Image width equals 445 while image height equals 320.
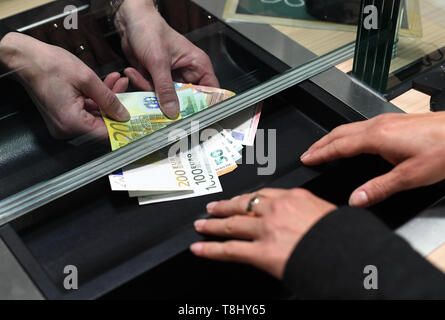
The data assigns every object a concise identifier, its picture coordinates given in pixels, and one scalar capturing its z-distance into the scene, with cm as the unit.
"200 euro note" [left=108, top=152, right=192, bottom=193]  95
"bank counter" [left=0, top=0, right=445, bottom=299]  83
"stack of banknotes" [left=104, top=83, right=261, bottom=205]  97
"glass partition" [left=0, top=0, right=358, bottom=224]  93
